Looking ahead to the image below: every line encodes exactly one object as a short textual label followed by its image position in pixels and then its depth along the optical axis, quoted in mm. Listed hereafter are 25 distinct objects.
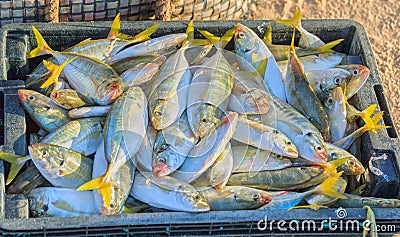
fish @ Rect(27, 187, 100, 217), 2320
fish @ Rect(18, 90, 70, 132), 2525
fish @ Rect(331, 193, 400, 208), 2389
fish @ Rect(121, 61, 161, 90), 2586
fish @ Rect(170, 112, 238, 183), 2365
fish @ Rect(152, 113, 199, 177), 2324
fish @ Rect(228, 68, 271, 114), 2521
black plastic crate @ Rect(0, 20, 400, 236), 2209
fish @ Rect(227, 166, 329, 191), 2438
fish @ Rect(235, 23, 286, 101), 2709
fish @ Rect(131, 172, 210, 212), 2266
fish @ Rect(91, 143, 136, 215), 2246
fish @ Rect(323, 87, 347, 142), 2627
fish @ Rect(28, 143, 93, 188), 2322
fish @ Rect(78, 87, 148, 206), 2264
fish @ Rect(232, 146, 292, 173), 2445
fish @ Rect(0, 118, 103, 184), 2445
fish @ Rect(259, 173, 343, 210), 2383
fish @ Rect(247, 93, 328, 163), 2447
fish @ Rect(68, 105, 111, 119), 2518
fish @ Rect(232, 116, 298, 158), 2436
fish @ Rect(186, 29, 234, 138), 2424
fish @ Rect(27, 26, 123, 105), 2537
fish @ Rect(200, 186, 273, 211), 2348
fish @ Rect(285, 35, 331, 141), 2607
